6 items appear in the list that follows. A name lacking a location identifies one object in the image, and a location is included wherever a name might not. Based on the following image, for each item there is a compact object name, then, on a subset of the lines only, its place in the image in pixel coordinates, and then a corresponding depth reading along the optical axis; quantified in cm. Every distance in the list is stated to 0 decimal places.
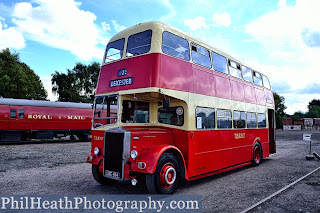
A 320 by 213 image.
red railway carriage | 1884
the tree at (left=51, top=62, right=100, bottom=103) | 4072
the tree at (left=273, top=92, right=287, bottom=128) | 6031
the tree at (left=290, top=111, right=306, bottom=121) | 8366
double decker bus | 577
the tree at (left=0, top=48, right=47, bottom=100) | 2817
